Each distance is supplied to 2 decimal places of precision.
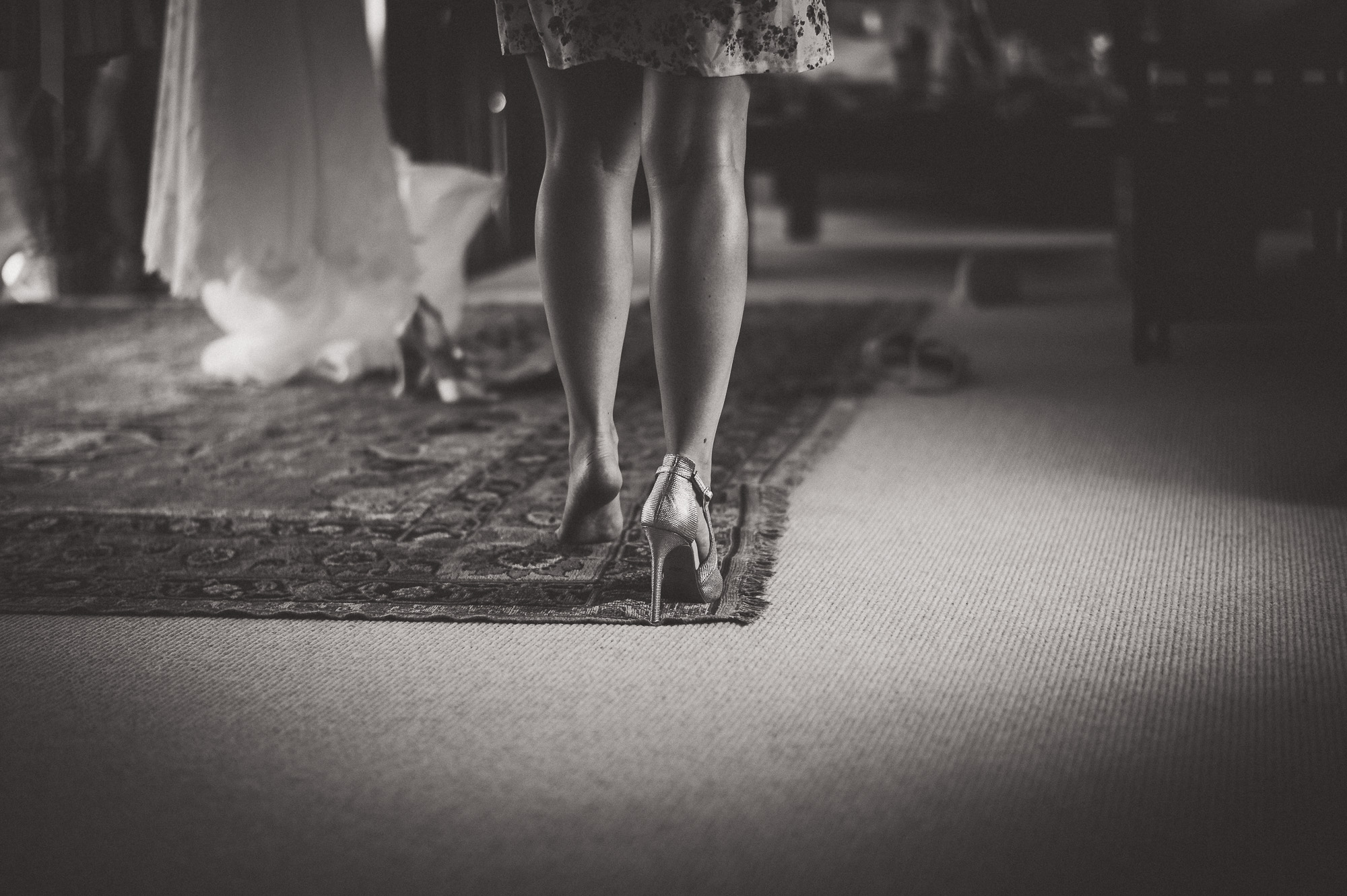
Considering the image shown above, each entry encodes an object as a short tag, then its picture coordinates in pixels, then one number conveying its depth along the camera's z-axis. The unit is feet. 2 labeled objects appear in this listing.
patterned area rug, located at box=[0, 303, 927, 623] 11.56
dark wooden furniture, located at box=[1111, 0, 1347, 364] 15.57
